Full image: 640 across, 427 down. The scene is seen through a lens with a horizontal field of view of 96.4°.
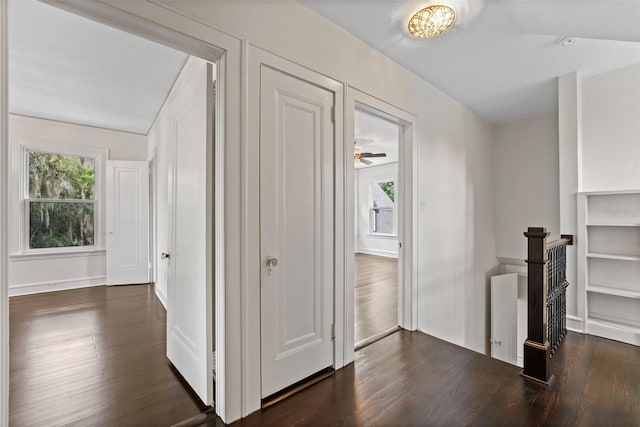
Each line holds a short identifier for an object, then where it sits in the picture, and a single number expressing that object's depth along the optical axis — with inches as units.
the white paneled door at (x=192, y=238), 69.6
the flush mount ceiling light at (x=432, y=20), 77.4
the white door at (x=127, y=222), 187.3
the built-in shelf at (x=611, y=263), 111.6
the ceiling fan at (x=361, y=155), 203.9
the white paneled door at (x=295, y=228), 72.6
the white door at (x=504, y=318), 159.6
